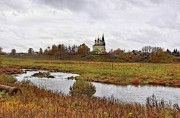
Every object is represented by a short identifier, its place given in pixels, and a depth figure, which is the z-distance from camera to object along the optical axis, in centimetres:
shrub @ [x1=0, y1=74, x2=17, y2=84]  2881
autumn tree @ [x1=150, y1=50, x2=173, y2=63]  13912
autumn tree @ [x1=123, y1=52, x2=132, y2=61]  15414
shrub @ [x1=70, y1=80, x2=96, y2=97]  2694
